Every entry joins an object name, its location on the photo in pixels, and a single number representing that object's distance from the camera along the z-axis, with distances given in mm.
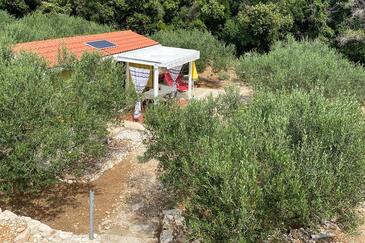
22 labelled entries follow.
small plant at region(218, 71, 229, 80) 32344
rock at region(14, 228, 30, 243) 11125
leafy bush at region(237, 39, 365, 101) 19906
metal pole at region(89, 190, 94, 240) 11561
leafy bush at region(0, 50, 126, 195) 10797
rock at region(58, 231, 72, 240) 11449
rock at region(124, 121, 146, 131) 20984
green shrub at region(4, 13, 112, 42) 25656
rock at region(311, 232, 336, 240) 11974
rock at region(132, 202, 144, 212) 14042
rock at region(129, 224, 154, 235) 12750
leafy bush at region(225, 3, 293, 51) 34375
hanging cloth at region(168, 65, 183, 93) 24312
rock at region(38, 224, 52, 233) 11609
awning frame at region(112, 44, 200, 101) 21438
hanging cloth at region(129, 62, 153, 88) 22156
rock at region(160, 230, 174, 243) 11398
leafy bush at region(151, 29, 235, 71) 29938
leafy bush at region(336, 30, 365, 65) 33844
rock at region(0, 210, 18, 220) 12047
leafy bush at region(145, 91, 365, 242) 8602
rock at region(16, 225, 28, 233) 11574
